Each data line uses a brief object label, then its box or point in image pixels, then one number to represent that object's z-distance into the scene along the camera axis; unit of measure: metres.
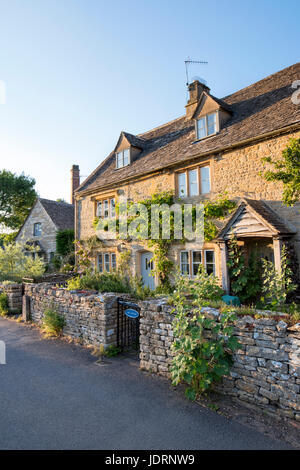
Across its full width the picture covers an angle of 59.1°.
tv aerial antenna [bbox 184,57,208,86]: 14.94
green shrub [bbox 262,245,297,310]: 5.65
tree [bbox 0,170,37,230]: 34.80
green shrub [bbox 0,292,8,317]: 11.44
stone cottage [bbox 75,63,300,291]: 8.67
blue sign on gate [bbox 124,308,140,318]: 6.31
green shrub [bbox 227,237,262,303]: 8.78
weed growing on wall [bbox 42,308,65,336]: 8.10
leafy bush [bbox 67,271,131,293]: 9.47
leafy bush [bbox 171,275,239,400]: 4.23
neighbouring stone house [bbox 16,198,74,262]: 22.98
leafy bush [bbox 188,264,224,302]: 4.99
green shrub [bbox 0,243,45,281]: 13.73
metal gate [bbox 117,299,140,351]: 6.96
